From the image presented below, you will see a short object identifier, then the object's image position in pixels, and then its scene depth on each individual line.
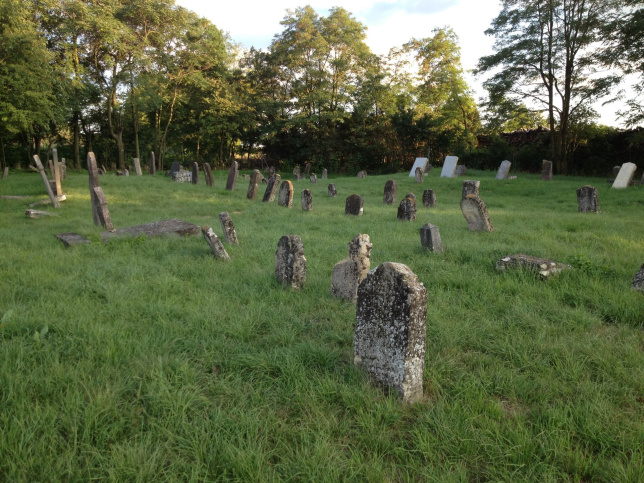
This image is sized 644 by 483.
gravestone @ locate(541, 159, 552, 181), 19.84
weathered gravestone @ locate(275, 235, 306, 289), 4.86
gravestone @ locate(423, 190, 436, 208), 13.34
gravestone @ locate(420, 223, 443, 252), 6.41
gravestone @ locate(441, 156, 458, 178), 22.70
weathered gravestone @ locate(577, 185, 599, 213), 11.21
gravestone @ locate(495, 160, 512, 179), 21.18
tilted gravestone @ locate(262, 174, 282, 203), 14.09
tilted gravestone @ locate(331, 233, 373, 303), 4.43
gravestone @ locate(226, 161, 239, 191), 17.09
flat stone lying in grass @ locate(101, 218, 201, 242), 7.79
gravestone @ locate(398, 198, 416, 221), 10.05
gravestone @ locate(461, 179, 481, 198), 12.98
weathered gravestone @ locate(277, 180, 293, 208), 12.96
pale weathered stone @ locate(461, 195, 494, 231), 8.24
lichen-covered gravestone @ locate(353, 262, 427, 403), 2.58
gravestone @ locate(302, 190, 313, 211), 12.00
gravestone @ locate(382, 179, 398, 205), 14.42
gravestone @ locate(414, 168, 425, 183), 20.95
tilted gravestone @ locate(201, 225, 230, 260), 6.20
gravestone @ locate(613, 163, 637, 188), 15.82
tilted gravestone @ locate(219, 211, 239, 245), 7.21
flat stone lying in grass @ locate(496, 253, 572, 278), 4.95
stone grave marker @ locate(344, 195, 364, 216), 11.00
